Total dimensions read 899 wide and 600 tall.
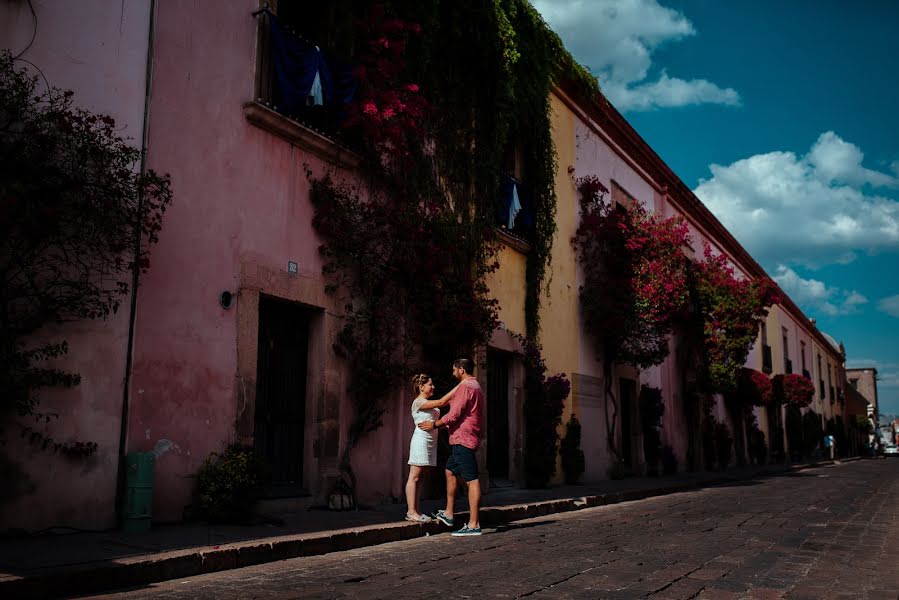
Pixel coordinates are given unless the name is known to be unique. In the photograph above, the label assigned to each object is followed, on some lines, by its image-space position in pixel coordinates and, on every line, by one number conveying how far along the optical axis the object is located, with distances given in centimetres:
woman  827
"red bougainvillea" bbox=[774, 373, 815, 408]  3203
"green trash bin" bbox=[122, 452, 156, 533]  669
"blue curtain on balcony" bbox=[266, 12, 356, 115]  888
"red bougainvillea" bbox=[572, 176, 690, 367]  1622
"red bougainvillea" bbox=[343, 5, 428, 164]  974
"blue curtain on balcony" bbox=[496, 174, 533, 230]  1327
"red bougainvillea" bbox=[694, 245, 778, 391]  2152
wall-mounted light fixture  807
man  811
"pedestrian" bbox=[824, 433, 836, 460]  4045
